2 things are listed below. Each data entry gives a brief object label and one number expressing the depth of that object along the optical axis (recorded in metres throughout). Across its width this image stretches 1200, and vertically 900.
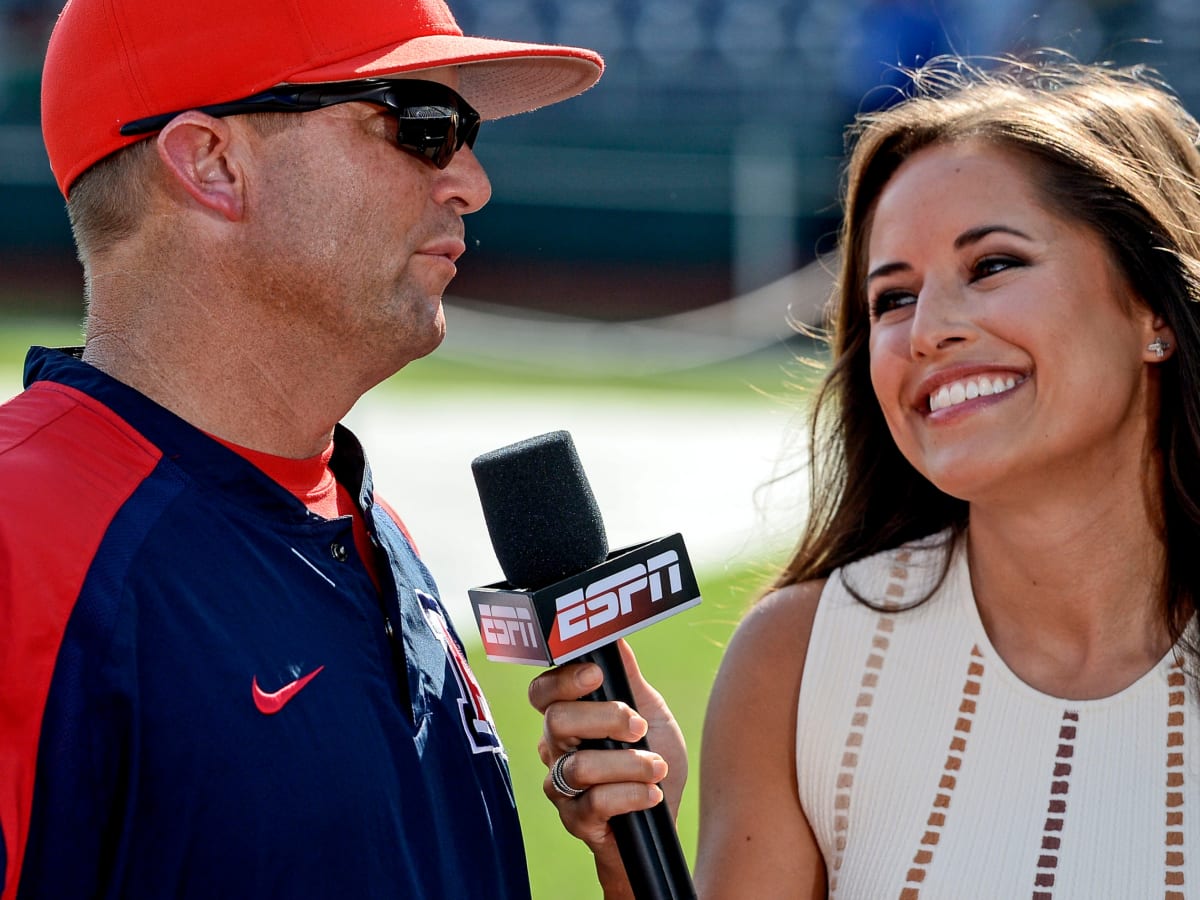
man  2.84
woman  3.09
